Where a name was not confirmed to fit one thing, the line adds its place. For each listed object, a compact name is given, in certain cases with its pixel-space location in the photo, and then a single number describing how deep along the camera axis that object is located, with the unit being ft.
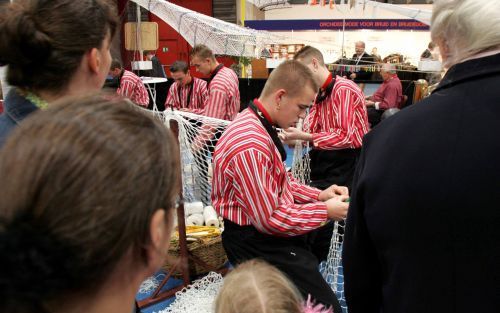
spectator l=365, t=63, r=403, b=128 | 21.76
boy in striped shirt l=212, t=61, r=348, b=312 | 5.68
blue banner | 35.50
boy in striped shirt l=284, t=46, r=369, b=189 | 9.78
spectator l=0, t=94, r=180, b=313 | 1.69
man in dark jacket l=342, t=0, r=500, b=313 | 2.68
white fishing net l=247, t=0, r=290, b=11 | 31.40
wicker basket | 10.02
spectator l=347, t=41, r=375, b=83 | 26.85
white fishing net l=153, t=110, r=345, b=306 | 9.55
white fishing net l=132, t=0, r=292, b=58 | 17.31
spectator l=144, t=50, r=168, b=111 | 29.36
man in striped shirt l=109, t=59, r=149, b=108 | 17.83
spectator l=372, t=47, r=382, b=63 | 26.66
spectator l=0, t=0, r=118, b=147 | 3.10
